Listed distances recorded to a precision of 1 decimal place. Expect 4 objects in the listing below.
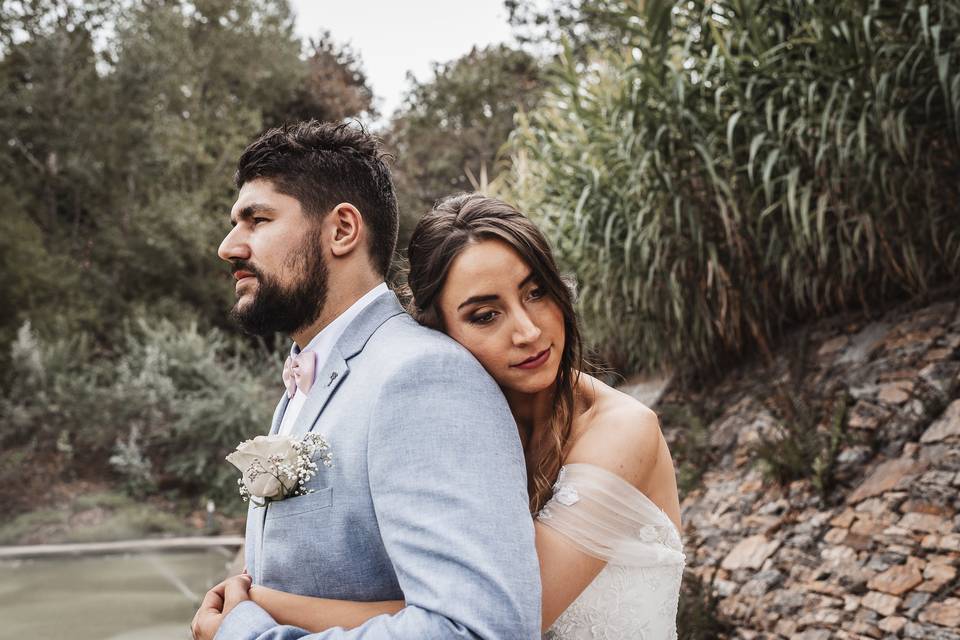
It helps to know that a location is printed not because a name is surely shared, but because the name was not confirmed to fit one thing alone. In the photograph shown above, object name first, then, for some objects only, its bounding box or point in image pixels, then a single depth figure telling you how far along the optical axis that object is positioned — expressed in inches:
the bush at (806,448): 158.2
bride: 66.1
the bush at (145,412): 345.1
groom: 45.9
